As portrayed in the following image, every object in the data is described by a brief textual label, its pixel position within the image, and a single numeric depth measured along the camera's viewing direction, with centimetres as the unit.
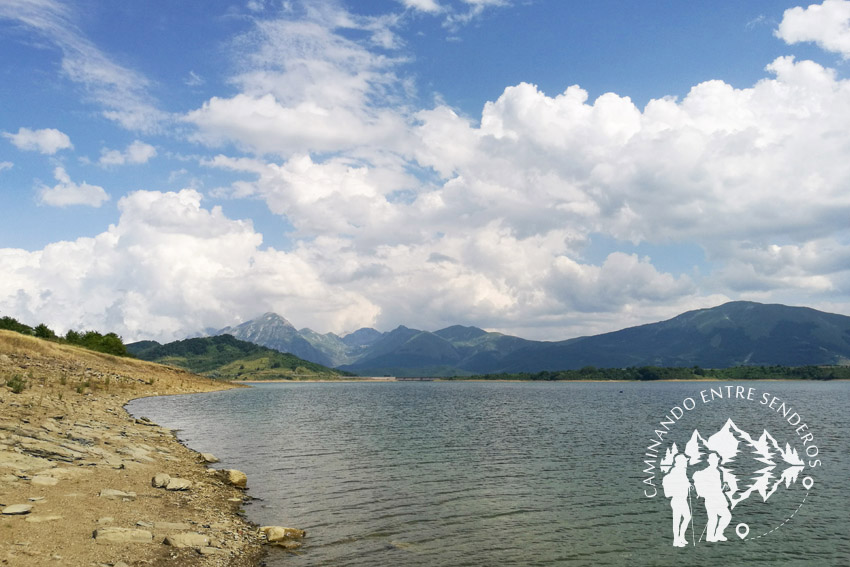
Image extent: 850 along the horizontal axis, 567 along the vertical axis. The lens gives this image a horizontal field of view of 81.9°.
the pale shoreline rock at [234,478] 3657
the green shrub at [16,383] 5919
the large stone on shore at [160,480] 3186
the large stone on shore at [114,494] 2717
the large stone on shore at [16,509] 2142
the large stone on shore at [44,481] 2644
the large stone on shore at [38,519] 2140
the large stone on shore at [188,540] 2221
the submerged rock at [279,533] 2508
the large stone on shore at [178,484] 3191
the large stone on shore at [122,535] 2136
